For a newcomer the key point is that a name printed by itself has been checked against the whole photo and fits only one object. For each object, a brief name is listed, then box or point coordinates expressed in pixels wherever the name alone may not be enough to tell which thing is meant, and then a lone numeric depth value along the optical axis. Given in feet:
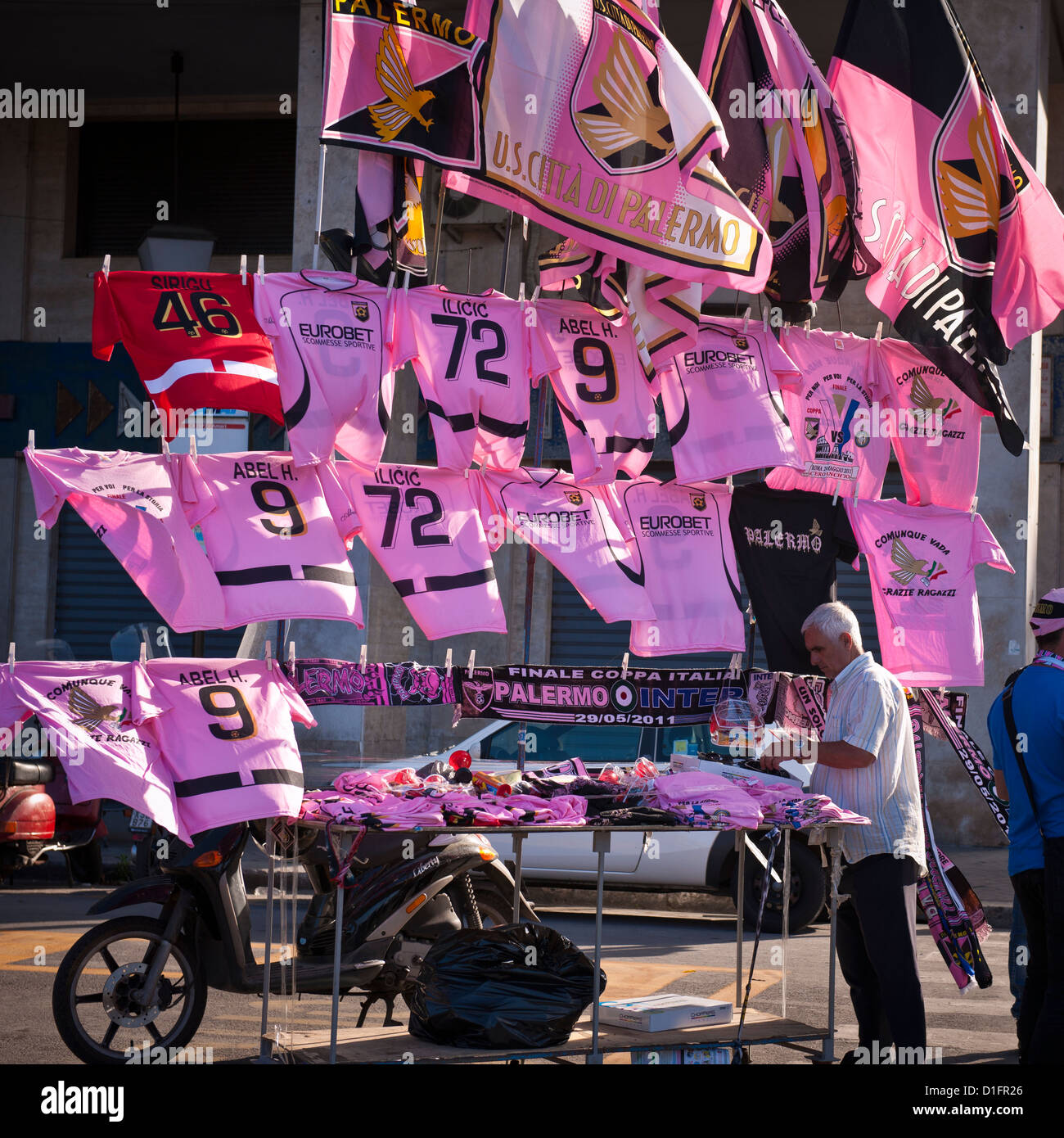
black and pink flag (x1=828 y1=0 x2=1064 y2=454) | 27.14
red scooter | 35.24
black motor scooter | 20.01
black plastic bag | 19.26
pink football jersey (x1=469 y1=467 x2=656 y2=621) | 24.29
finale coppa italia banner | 22.93
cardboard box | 20.26
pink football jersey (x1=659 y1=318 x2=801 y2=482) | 25.00
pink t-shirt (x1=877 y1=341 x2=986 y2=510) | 27.71
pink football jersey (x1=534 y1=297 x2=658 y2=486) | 24.32
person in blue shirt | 18.48
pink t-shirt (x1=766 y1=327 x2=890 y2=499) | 26.73
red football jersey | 22.29
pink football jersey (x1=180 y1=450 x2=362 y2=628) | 21.15
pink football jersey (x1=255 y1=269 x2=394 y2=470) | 22.07
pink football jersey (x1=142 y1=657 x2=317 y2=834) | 19.67
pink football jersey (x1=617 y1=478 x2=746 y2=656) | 25.31
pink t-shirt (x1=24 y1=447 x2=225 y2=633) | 20.43
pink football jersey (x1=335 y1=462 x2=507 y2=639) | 23.07
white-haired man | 19.58
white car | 35.76
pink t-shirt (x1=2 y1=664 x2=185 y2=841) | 19.07
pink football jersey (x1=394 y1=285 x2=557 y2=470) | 23.48
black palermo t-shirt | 26.73
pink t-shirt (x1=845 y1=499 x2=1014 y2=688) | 27.35
